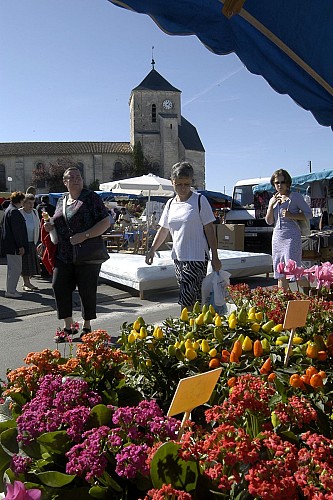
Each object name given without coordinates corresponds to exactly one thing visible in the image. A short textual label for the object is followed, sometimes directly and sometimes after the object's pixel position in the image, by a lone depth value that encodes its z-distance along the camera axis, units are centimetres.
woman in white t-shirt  402
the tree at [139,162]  7094
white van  1352
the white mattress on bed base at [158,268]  752
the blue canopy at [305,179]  1302
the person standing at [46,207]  868
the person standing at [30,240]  816
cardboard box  1178
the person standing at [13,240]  747
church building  7244
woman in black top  454
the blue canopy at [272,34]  224
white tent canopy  1590
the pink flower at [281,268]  299
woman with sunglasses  495
